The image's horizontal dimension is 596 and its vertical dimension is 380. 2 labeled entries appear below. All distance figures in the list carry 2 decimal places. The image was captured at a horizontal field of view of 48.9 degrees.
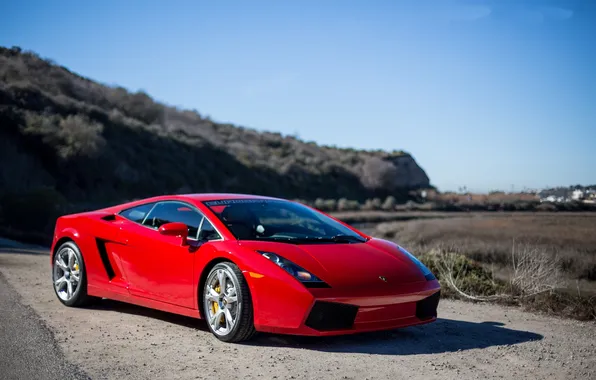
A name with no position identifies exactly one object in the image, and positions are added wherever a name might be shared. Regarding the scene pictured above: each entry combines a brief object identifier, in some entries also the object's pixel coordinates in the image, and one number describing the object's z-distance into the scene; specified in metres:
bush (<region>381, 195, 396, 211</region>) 40.97
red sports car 5.09
